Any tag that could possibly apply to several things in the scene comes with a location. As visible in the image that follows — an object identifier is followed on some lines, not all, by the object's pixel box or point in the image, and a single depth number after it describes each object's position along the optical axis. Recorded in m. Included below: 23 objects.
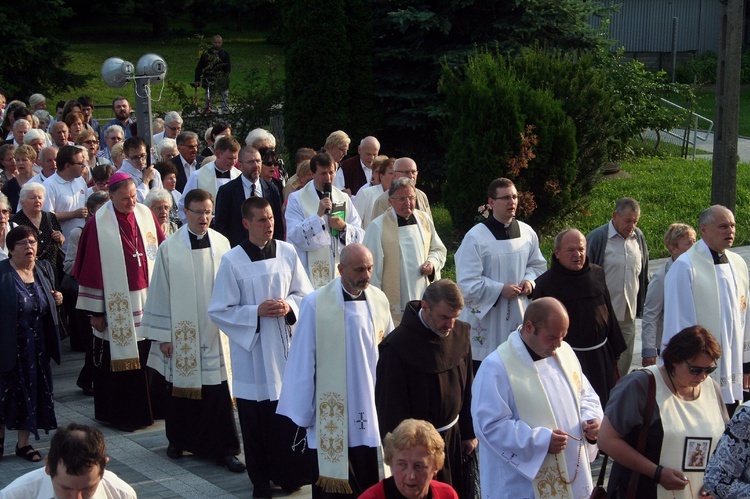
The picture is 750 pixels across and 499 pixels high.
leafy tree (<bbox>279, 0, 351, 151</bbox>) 17.52
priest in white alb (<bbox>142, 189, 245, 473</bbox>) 8.77
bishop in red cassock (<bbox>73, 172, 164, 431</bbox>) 9.60
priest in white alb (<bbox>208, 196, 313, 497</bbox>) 8.03
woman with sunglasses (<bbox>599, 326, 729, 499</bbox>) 5.45
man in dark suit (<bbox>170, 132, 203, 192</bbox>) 13.00
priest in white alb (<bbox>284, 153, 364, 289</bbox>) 9.76
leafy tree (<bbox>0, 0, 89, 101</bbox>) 23.17
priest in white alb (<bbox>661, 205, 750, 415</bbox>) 8.03
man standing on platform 19.73
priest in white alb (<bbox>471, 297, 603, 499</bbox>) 5.89
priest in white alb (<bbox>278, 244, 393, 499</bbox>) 7.18
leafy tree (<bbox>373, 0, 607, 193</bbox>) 17.50
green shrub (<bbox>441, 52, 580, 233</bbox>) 14.87
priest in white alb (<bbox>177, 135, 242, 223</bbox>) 11.52
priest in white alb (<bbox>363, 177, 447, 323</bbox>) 9.47
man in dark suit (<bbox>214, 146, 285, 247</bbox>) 10.50
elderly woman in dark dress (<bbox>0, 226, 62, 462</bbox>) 8.57
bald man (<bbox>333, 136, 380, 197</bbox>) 12.48
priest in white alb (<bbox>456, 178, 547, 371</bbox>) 8.78
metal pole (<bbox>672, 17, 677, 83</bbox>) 33.53
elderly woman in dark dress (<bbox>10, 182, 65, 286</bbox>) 10.01
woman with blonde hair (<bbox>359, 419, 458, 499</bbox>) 5.09
